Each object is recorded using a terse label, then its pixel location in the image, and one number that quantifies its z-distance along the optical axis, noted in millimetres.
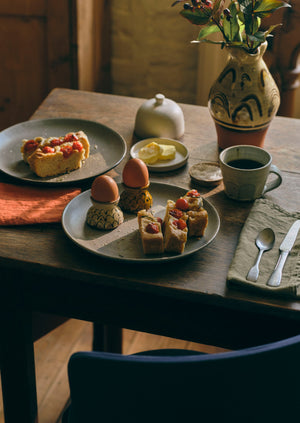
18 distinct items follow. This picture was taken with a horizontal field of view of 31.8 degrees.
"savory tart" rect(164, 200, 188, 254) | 1013
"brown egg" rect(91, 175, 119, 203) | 1088
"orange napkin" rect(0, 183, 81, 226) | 1133
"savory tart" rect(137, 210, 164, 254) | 1010
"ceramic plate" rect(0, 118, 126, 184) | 1286
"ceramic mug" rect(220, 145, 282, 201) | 1198
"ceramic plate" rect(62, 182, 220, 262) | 1018
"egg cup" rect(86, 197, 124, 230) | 1096
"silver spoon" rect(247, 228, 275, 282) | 1038
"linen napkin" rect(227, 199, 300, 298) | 950
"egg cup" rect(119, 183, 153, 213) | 1156
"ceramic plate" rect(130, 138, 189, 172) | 1344
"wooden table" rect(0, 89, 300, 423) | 969
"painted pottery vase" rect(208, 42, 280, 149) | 1313
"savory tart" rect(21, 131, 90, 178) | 1264
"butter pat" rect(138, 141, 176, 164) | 1358
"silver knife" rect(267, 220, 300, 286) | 969
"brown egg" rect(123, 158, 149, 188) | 1138
